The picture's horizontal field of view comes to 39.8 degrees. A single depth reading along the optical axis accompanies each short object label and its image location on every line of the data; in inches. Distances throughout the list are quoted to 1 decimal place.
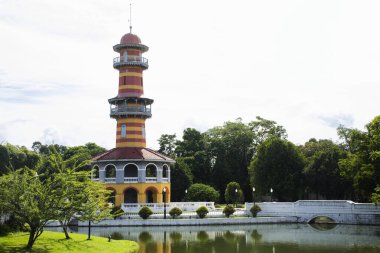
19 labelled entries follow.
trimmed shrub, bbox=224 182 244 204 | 2315.5
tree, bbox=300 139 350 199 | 2289.6
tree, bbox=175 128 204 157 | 3019.2
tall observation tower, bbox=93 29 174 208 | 2247.8
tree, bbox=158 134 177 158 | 3149.6
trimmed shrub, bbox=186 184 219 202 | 2364.7
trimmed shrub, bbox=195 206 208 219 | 1950.7
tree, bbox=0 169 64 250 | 989.8
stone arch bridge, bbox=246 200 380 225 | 1904.5
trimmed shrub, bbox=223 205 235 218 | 1998.0
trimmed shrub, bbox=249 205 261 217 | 2034.9
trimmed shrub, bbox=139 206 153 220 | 1911.9
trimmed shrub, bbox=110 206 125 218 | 1918.9
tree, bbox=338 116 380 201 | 1749.5
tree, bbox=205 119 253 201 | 2896.2
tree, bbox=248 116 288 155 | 3127.5
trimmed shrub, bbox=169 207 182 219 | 1929.6
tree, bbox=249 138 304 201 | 2348.8
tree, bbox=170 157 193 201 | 2583.7
